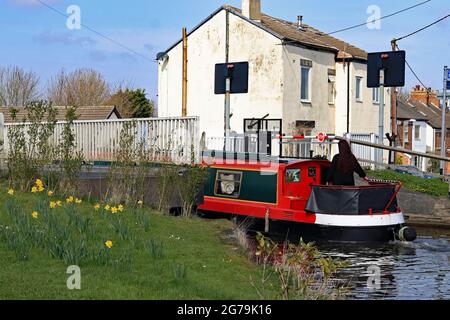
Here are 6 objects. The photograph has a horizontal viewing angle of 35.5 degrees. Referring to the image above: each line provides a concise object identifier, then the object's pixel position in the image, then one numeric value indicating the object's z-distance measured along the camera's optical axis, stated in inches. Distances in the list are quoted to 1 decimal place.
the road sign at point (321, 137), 696.7
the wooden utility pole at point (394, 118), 1396.9
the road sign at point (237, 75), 829.8
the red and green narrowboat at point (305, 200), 621.3
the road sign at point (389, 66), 913.5
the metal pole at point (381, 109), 922.7
